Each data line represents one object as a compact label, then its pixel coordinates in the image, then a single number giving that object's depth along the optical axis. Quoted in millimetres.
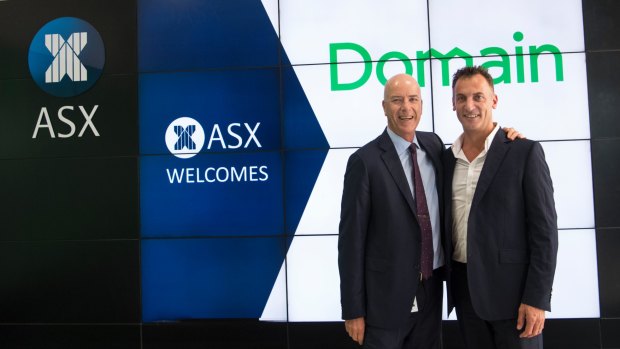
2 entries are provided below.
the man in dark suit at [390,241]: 2123
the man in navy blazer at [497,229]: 2008
